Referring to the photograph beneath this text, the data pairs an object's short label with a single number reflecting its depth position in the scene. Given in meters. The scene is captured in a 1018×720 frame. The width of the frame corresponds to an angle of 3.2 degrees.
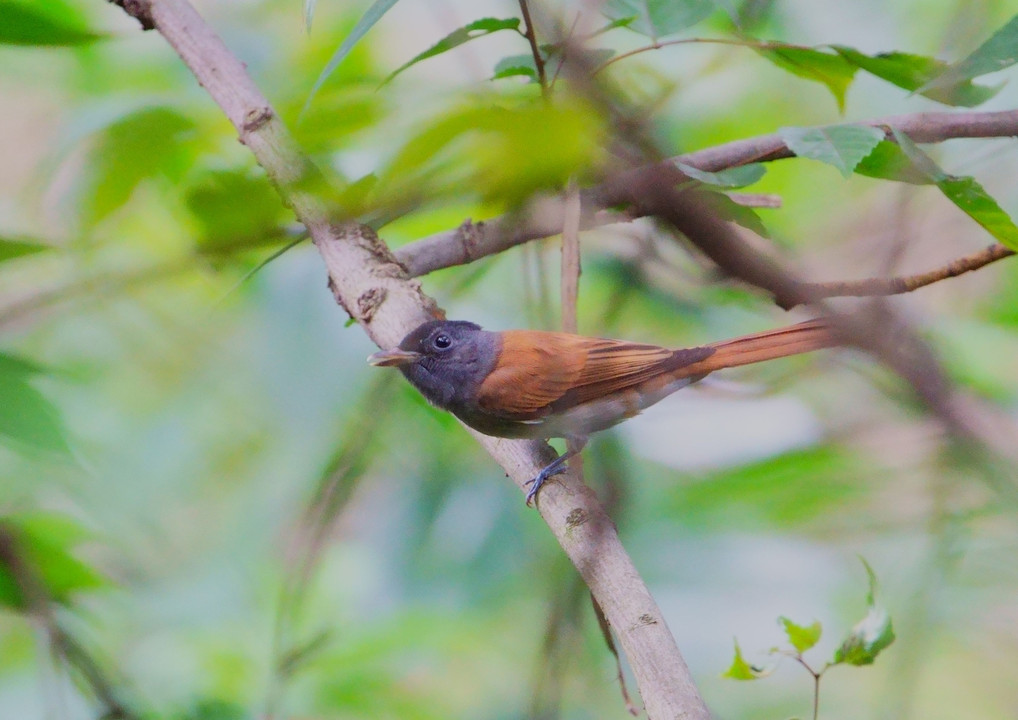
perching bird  5.98
